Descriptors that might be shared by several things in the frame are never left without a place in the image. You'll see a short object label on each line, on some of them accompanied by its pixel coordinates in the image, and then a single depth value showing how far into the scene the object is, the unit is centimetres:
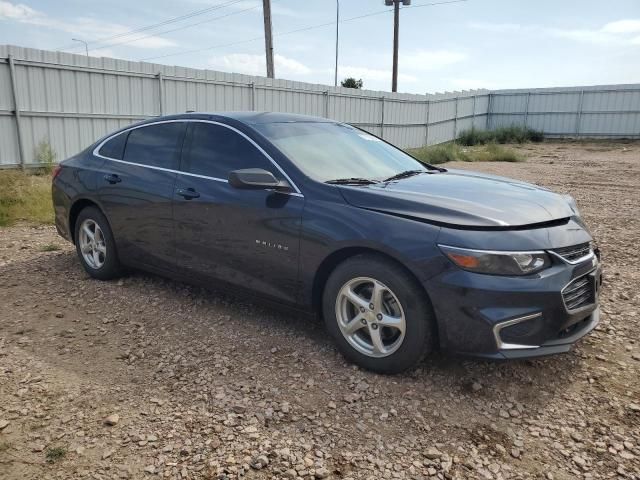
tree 4097
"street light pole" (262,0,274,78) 1883
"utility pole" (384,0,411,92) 2783
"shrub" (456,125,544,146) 2722
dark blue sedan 287
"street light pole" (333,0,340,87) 4532
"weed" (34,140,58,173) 1081
